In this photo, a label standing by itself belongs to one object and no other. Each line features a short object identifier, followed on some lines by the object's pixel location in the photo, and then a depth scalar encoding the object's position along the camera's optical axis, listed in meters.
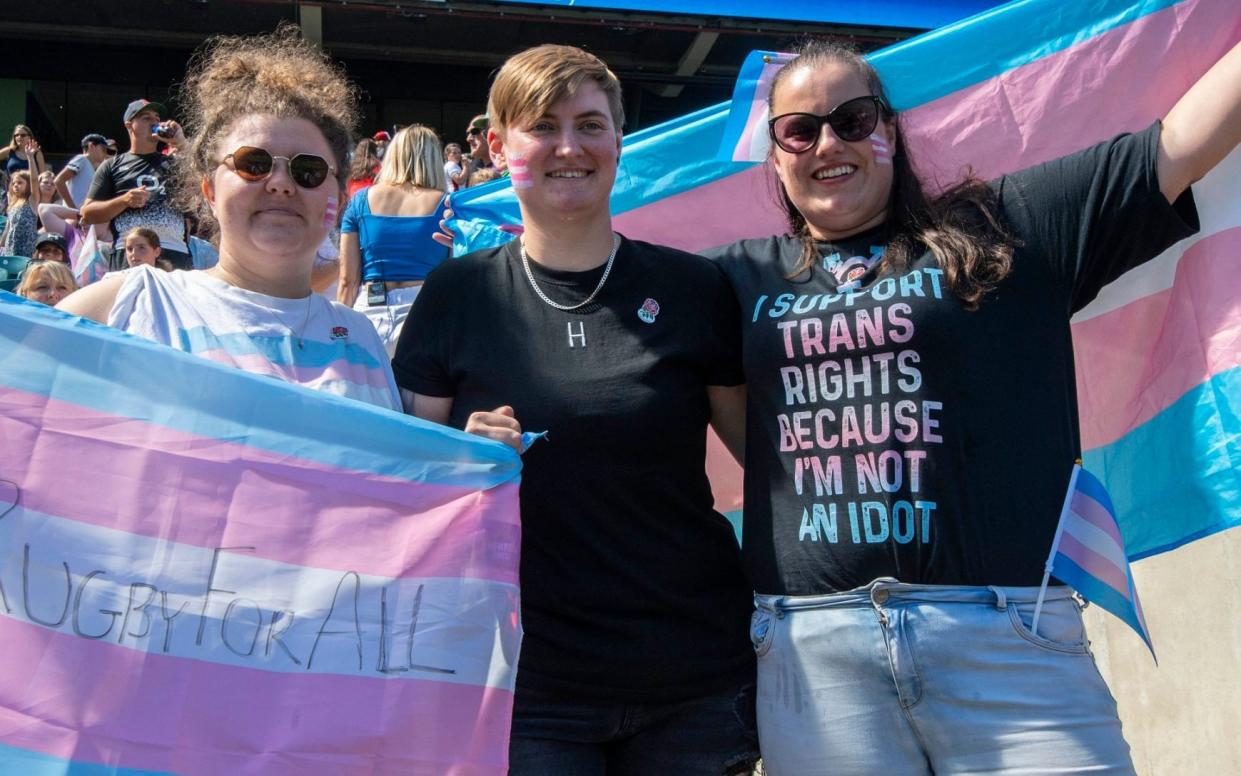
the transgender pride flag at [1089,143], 2.82
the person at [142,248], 7.59
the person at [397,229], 5.93
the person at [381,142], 11.59
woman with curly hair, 2.31
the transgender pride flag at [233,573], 2.02
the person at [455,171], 12.31
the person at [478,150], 11.26
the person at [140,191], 7.81
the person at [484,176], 8.44
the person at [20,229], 11.31
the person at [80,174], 12.07
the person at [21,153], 12.99
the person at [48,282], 7.27
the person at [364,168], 8.03
